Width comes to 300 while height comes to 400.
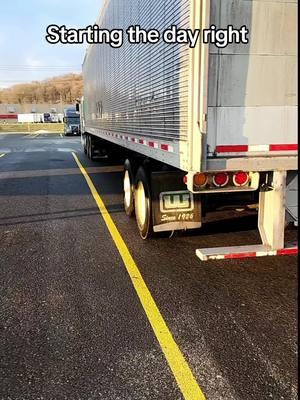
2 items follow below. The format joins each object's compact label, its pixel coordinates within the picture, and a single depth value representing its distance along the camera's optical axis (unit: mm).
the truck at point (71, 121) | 44250
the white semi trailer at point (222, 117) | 3781
